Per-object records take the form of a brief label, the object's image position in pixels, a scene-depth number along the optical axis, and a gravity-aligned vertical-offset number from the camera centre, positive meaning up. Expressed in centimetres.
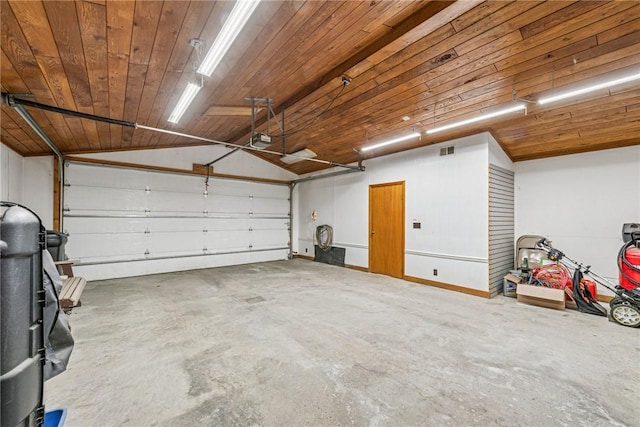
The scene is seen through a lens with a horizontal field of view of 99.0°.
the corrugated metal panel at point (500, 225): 491 -17
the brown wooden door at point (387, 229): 631 -34
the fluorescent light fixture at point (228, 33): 184 +137
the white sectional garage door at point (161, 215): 599 -7
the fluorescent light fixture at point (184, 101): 307 +141
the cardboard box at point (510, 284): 481 -122
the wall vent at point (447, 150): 537 +129
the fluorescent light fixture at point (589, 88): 255 +131
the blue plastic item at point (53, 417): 137 -105
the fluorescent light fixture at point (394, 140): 459 +133
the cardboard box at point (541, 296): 409 -123
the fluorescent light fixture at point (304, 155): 634 +140
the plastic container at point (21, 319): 92 -38
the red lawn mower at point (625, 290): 349 -99
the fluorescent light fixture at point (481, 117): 342 +134
